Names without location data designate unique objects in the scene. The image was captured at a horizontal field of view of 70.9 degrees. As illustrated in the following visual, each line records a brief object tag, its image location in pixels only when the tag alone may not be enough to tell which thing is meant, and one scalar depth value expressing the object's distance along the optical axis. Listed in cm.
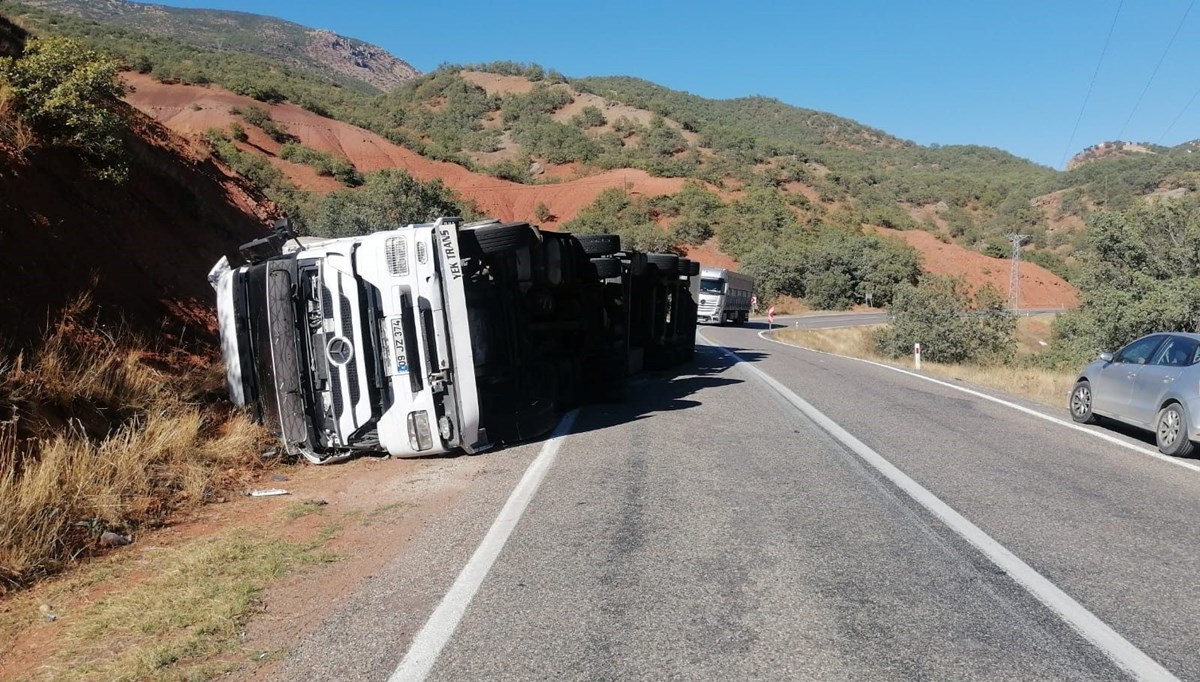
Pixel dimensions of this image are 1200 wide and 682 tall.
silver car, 942
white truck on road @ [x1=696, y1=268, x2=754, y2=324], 4228
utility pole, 6252
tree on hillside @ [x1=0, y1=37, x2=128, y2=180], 1124
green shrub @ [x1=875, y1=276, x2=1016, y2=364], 2927
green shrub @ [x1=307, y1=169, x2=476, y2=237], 2769
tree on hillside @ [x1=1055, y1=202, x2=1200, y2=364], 1997
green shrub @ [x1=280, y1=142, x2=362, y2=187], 5803
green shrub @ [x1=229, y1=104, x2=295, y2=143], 6056
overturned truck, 836
